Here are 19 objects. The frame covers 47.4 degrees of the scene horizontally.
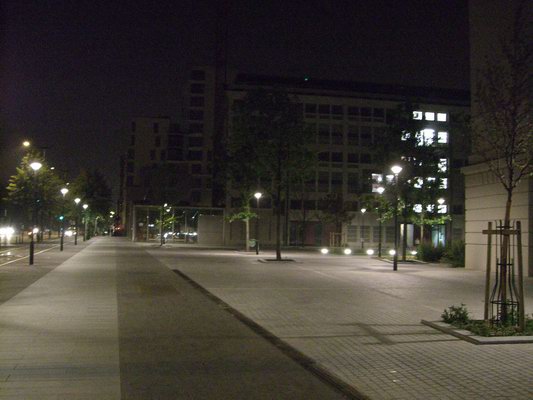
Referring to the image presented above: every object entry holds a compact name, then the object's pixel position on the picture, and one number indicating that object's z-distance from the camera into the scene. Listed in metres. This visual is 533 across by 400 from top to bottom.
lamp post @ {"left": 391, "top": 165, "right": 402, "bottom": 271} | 27.55
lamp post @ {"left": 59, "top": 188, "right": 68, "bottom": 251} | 40.83
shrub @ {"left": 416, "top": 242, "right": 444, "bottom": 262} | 34.84
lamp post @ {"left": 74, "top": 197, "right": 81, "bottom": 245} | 65.31
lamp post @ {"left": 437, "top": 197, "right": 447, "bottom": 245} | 38.77
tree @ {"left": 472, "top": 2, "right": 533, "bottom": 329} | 11.52
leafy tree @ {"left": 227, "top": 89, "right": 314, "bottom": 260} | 32.38
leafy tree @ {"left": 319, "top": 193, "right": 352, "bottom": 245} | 65.44
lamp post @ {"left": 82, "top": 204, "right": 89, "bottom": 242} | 70.83
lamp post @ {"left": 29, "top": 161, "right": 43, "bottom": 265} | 28.09
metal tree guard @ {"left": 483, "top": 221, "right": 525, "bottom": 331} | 10.46
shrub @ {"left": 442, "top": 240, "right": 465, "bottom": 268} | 30.19
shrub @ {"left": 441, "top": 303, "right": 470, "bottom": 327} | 11.36
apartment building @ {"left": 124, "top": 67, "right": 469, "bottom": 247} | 70.31
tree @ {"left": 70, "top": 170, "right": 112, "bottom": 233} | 78.06
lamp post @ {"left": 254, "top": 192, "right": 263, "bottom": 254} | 41.34
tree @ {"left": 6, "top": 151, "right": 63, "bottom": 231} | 48.53
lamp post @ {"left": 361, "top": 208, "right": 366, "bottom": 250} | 71.56
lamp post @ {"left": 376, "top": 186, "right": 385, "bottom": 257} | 38.77
